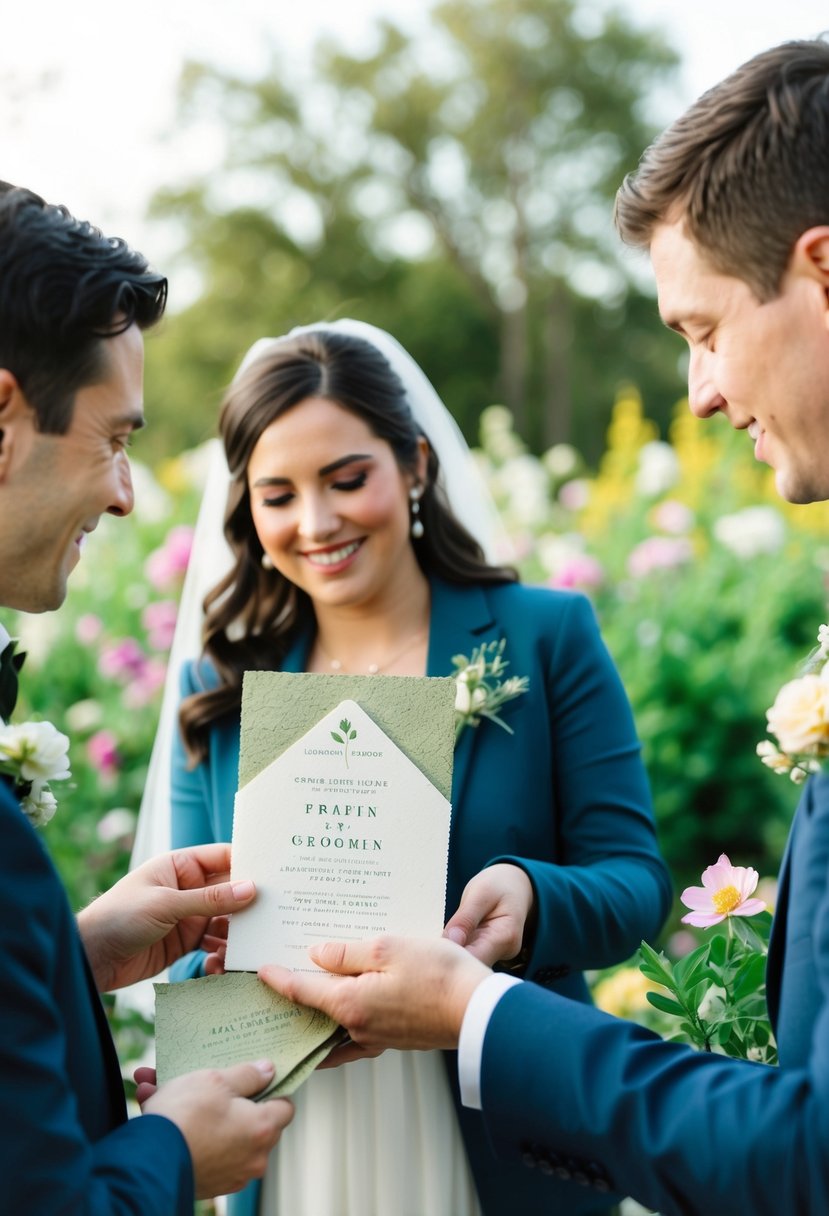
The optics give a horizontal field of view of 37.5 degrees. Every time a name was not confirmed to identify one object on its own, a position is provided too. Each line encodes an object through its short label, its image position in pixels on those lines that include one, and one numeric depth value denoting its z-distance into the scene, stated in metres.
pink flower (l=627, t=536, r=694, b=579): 6.11
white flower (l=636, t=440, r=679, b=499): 7.10
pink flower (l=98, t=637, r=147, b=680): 5.57
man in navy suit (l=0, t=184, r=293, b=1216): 1.43
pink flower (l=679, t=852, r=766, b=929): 1.98
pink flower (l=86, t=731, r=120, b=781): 5.12
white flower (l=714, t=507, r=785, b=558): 6.14
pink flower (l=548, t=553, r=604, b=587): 5.86
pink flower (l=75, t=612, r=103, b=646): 6.13
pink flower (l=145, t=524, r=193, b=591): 5.67
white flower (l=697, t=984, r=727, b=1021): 2.03
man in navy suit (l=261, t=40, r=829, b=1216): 1.51
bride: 2.42
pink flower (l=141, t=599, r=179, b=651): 5.57
